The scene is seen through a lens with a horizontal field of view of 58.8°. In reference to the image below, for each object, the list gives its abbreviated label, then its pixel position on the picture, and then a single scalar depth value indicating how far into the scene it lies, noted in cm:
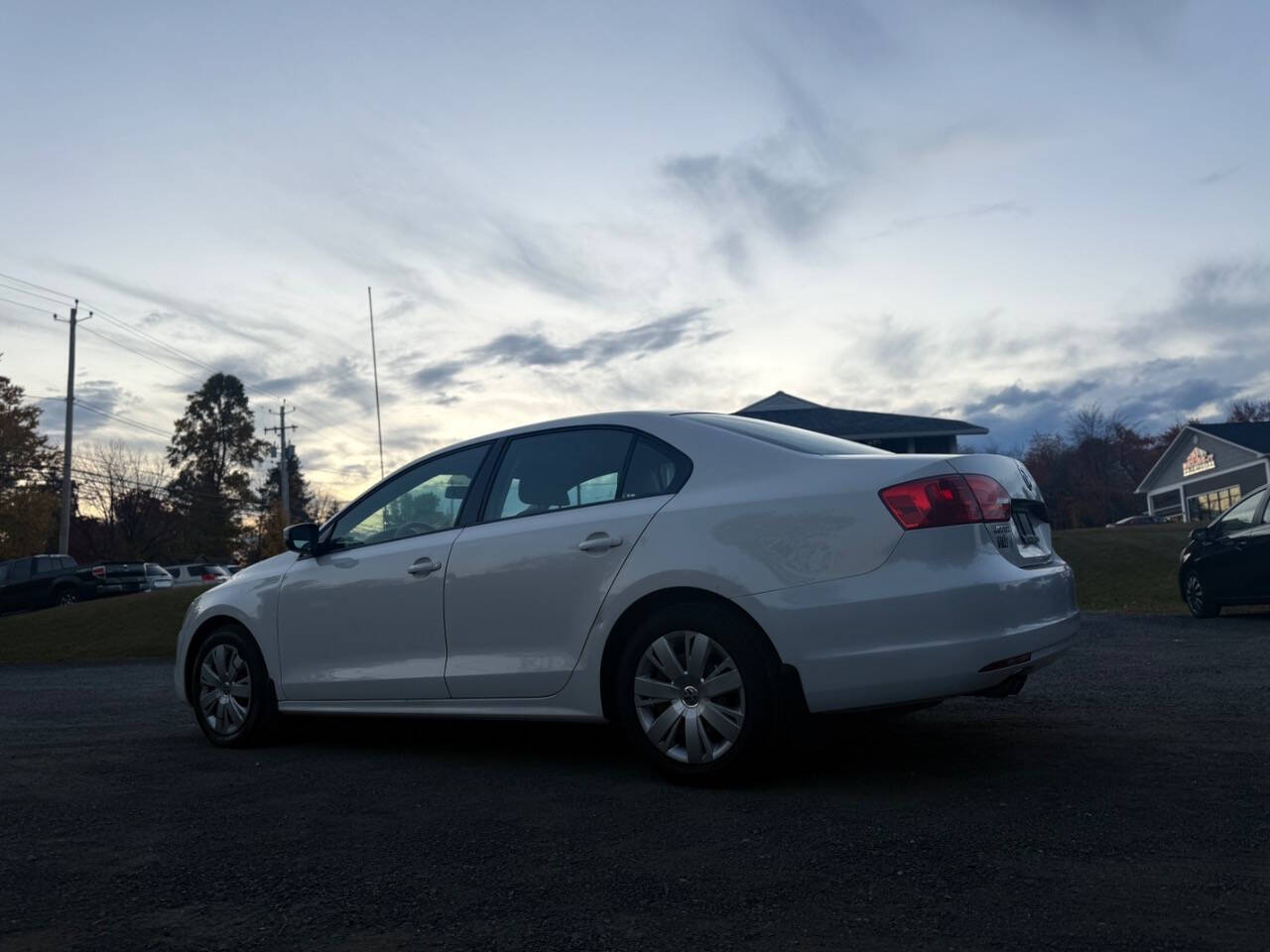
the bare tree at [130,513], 6525
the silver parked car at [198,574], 4238
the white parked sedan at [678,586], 441
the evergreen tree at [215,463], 6762
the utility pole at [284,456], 5648
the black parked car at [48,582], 3120
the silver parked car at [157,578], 3545
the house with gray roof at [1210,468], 5223
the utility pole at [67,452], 4053
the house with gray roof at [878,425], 3838
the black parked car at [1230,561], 1307
